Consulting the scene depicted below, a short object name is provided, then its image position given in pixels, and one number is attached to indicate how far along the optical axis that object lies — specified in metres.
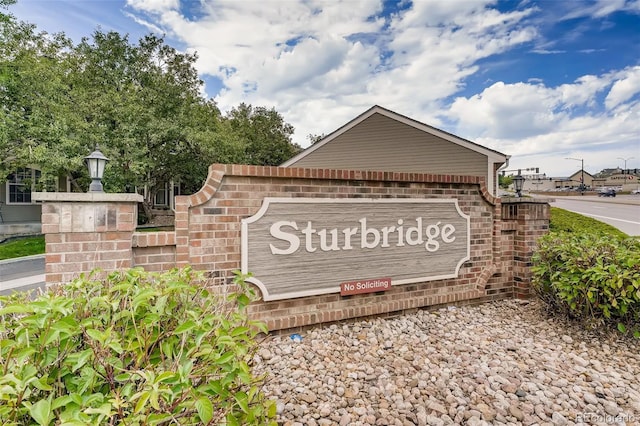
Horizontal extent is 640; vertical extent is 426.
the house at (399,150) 12.23
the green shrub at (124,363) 0.92
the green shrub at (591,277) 3.19
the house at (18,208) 13.41
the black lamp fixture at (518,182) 9.00
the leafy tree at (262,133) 22.41
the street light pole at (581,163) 45.00
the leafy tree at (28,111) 9.55
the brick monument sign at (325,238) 2.74
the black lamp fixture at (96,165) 5.05
